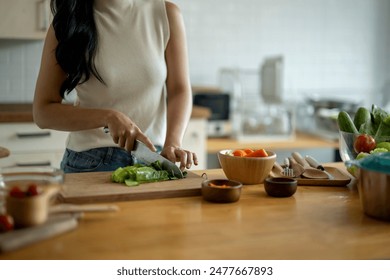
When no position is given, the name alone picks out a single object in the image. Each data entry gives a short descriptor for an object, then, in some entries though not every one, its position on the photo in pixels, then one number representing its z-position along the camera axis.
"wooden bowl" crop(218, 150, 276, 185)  1.57
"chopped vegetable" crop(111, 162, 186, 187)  1.51
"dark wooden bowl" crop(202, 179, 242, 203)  1.40
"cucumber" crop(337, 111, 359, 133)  1.71
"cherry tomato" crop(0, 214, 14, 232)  1.09
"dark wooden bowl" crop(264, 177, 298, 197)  1.47
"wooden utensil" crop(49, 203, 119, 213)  1.19
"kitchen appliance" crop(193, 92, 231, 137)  3.71
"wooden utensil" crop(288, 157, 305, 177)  1.65
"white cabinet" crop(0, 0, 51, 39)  3.16
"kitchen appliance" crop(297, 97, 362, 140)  3.89
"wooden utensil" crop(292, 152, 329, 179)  1.64
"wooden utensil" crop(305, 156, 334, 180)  1.72
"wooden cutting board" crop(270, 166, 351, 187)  1.62
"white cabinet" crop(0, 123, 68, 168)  2.96
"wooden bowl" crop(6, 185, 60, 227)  1.11
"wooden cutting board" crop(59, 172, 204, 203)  1.39
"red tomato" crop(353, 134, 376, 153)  1.63
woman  1.73
